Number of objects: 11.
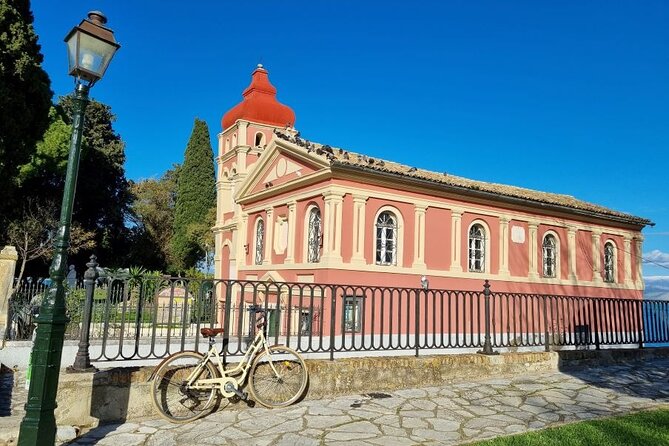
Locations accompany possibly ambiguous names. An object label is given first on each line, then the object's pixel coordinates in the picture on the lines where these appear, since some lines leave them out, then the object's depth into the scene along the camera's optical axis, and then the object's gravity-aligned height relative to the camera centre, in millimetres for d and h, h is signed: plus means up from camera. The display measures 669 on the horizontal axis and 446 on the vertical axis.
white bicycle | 5324 -945
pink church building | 16516 +2688
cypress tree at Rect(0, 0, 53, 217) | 16062 +6590
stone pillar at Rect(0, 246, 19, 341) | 10727 +223
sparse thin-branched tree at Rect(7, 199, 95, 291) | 24795 +2940
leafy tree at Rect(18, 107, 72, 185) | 23812 +6649
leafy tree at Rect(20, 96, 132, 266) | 28516 +6331
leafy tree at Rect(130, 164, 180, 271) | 38375 +5791
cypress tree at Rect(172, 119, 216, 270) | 38750 +7448
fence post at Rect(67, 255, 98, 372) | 5035 -397
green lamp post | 3934 +151
